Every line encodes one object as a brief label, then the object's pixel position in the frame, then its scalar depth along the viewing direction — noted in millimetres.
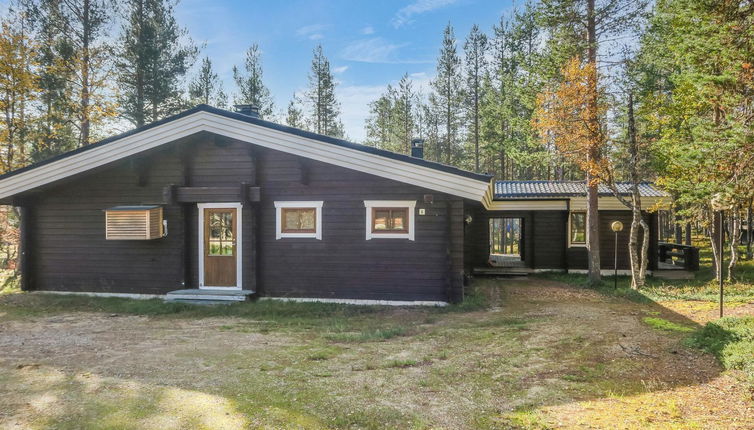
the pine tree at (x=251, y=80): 27219
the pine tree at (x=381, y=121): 33781
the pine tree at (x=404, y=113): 32000
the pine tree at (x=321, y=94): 28547
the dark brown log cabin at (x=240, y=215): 8727
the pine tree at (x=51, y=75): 15750
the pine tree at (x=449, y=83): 25781
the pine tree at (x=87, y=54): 15953
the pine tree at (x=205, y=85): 25438
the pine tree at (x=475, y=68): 24875
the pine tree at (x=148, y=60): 18422
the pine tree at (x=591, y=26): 11625
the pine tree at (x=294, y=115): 31084
